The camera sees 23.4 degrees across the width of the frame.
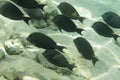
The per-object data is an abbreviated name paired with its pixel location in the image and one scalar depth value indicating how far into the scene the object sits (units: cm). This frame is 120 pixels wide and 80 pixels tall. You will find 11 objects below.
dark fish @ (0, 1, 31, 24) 435
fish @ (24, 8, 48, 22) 461
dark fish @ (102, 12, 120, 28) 518
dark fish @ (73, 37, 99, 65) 464
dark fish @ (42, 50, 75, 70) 439
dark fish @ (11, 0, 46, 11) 437
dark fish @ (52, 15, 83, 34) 466
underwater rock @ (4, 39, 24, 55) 553
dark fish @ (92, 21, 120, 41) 517
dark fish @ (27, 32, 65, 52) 440
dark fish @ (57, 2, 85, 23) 488
